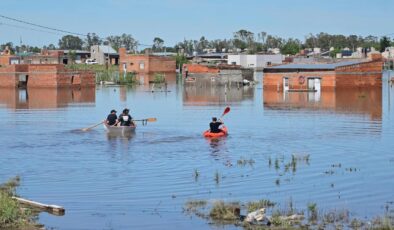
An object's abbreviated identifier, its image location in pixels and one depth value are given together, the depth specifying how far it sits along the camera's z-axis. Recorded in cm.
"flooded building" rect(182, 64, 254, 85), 11062
